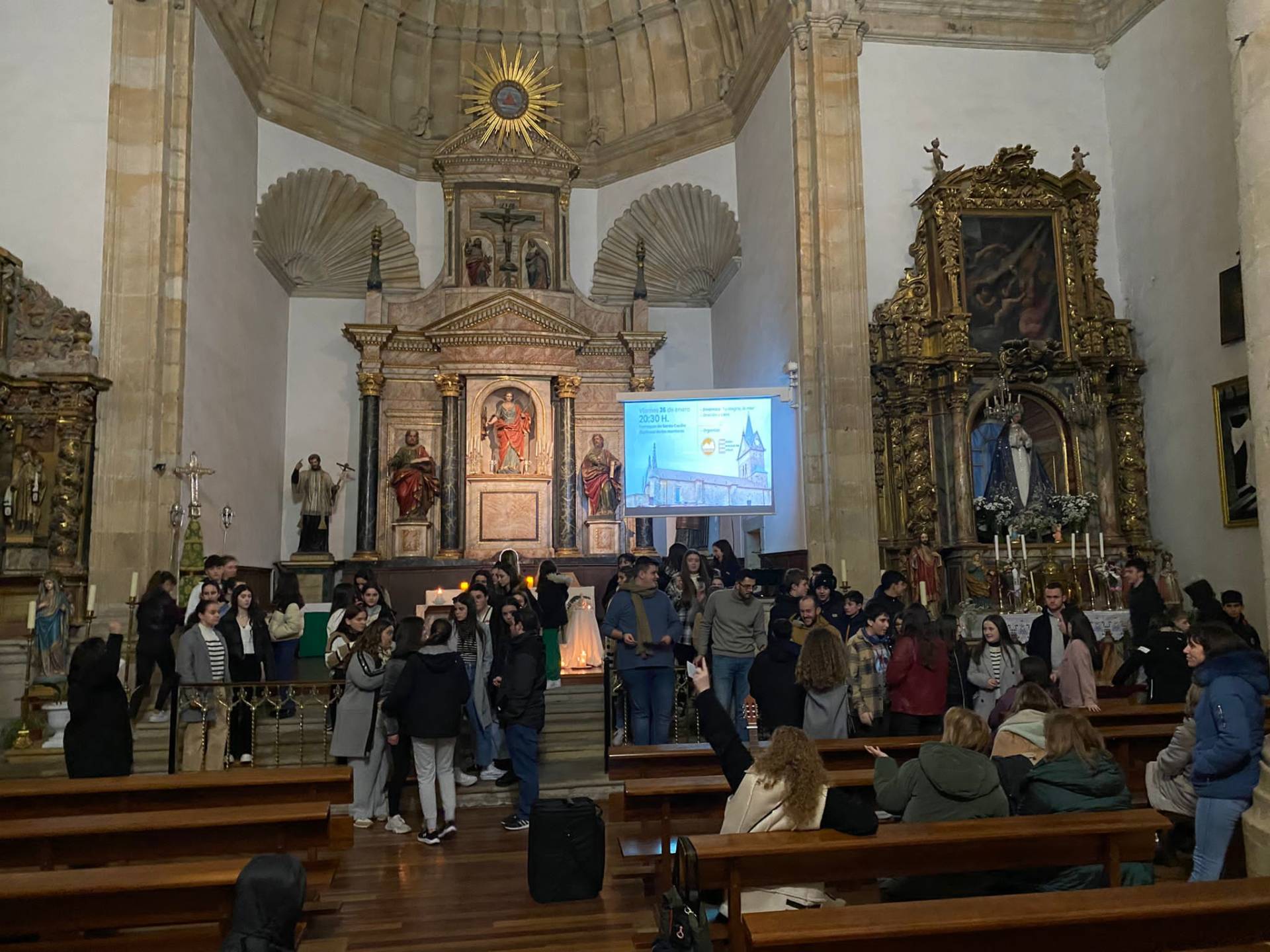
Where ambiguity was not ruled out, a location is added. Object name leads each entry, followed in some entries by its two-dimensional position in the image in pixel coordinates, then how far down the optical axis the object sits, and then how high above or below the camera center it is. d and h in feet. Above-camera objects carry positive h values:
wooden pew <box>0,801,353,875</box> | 14.20 -4.04
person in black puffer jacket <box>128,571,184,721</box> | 25.95 -1.96
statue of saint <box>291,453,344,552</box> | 50.16 +2.60
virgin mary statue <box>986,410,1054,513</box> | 39.32 +3.25
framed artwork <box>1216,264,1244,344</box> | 34.45 +8.60
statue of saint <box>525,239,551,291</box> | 55.42 +15.97
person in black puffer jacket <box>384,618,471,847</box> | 20.77 -3.22
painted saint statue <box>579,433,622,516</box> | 51.83 +3.87
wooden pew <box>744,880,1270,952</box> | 10.04 -3.73
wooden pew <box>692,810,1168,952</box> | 12.03 -3.68
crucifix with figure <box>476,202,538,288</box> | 54.65 +18.47
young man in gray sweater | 24.48 -1.92
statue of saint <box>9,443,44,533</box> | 32.81 +2.16
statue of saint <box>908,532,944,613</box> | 36.58 -0.61
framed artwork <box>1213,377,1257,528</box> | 33.81 +3.50
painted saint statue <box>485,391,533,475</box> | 52.60 +6.29
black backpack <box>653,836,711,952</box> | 10.02 -3.71
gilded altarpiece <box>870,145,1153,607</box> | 38.65 +7.43
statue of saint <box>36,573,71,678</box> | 28.96 -1.93
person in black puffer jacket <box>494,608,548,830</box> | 21.49 -3.29
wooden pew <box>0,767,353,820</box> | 16.72 -4.00
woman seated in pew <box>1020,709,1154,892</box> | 13.87 -3.22
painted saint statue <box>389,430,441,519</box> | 50.42 +4.01
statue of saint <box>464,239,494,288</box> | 54.75 +16.08
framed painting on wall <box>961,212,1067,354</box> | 40.14 +11.05
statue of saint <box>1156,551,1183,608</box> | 37.45 -1.22
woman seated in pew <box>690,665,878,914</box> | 12.42 -3.08
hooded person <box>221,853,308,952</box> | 8.89 -3.11
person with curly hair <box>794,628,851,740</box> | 19.47 -2.53
